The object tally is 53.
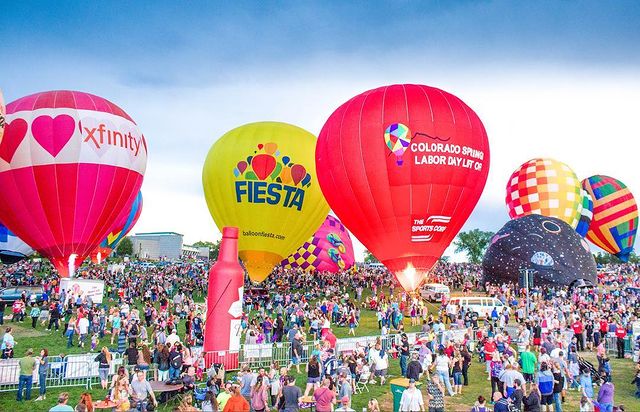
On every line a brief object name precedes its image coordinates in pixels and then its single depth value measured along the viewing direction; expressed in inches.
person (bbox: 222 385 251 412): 355.6
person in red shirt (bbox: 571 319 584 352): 762.2
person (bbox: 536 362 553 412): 455.5
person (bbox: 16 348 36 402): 493.6
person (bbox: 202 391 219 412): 394.0
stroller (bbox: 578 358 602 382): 558.3
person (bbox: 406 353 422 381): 490.0
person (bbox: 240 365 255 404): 451.2
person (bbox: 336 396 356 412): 381.7
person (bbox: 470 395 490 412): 362.3
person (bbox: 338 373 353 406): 447.8
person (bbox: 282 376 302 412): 397.7
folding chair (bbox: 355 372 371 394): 555.4
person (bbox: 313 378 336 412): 386.6
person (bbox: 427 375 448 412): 426.6
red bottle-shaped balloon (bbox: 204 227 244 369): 635.5
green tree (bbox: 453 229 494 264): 3681.1
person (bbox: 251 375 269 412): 418.6
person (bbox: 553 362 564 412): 462.3
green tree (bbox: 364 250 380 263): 5594.0
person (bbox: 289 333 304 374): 637.8
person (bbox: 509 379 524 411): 423.8
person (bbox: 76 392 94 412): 355.9
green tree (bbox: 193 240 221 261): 5498.0
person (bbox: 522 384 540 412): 401.4
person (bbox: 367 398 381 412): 399.5
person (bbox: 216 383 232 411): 404.7
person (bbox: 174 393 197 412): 350.0
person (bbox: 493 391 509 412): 384.5
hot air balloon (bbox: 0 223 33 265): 1628.1
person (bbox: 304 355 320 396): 491.8
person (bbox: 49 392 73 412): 331.3
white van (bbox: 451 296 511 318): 967.6
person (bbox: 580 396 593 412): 401.1
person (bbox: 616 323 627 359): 724.0
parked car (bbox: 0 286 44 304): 1031.4
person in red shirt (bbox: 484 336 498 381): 575.8
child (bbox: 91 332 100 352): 694.4
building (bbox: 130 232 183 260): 5275.6
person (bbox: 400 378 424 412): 389.7
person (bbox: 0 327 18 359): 595.8
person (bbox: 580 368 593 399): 474.2
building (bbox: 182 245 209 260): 6067.4
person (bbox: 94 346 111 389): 531.2
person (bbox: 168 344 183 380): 514.9
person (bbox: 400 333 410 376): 593.6
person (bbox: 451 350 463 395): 542.6
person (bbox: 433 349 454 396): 512.4
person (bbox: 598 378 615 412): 426.3
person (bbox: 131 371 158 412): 421.4
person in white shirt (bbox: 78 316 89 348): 713.6
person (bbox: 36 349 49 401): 506.0
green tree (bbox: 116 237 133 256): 4977.9
